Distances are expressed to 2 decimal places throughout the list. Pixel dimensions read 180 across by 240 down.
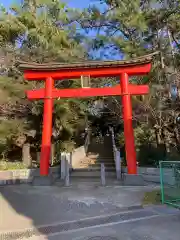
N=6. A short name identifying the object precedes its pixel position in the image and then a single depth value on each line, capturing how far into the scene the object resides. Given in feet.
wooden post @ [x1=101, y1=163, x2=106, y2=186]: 23.68
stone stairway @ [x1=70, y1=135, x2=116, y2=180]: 28.05
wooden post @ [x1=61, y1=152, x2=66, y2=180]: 27.03
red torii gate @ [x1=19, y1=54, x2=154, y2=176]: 25.21
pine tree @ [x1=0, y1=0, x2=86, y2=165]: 32.60
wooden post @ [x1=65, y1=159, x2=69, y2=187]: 23.67
